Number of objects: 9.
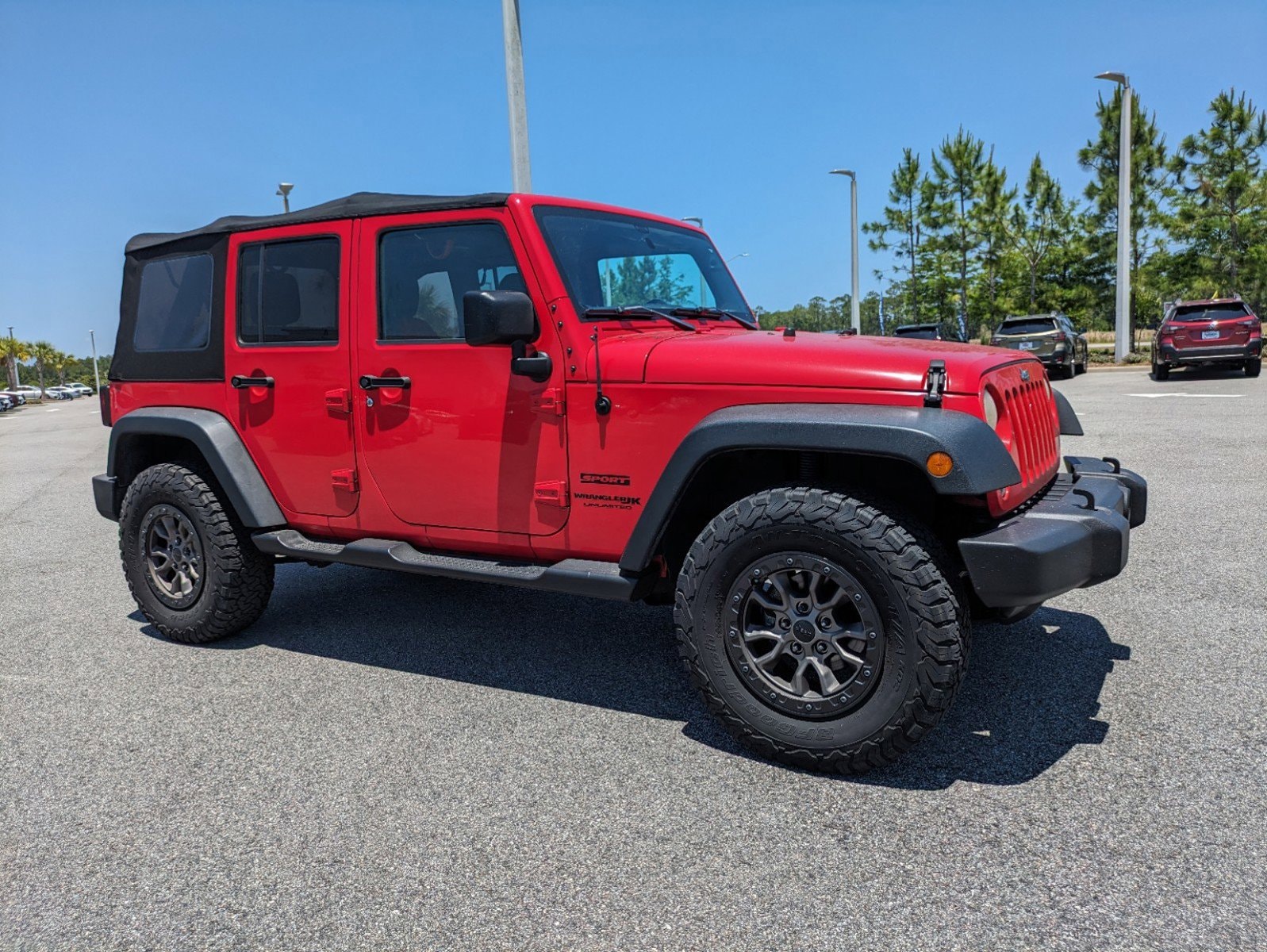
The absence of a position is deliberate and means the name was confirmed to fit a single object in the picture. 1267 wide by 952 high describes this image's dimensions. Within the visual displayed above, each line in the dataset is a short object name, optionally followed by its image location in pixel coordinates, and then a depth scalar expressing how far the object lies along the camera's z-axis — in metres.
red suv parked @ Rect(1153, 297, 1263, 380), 18.56
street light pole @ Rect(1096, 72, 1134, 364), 25.08
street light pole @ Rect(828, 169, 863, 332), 33.25
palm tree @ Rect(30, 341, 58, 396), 106.54
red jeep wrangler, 2.96
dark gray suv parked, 20.44
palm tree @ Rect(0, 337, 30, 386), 94.75
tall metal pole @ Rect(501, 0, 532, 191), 9.13
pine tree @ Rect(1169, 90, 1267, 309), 34.38
